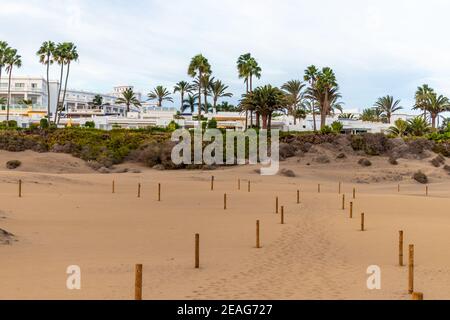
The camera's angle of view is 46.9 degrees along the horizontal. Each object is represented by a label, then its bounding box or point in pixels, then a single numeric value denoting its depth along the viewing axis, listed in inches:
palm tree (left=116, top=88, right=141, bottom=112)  4081.0
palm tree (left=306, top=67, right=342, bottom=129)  2655.0
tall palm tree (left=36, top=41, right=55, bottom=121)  2701.8
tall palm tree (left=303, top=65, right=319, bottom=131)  2930.6
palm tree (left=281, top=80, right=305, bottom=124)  3225.9
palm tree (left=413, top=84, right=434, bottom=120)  3110.2
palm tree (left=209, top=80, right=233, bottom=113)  3597.4
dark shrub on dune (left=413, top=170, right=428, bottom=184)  1835.1
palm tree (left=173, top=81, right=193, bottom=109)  3966.5
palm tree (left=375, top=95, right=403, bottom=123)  3720.5
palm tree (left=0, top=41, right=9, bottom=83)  2738.7
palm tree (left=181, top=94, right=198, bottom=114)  4160.9
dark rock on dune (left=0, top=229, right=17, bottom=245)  580.7
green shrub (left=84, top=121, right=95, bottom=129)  2730.6
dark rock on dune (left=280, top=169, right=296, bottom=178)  1787.6
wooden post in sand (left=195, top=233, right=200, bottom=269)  498.0
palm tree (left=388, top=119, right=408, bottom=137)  2706.7
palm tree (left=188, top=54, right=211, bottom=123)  3105.3
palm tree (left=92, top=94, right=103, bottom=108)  4707.2
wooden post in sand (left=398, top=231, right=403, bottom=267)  524.5
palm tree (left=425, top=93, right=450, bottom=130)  3002.0
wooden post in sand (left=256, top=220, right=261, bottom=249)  619.2
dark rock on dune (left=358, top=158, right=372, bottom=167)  2016.5
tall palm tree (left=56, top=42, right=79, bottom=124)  2687.0
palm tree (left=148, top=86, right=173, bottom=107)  4207.7
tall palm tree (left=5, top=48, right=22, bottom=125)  2751.0
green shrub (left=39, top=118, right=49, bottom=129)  2433.3
